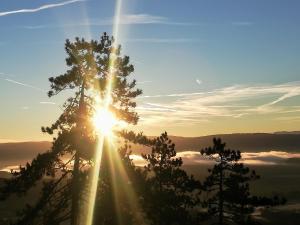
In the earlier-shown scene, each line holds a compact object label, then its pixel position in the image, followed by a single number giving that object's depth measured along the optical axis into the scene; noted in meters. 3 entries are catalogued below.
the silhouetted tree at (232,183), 28.05
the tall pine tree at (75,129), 19.99
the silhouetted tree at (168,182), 24.80
